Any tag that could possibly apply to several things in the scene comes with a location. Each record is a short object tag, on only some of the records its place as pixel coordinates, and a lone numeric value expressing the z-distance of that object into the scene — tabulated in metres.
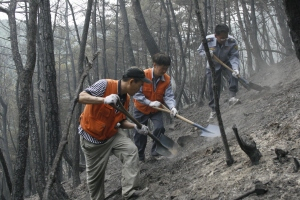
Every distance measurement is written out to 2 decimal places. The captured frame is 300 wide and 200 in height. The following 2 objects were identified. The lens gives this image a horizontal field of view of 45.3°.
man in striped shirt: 4.41
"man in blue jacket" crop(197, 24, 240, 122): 7.28
